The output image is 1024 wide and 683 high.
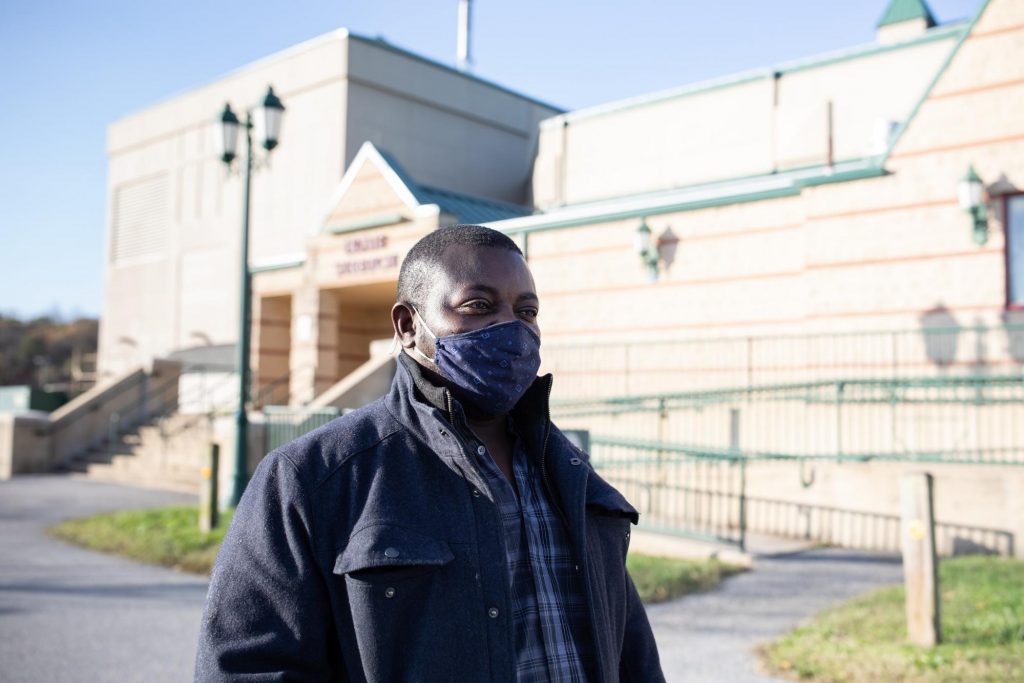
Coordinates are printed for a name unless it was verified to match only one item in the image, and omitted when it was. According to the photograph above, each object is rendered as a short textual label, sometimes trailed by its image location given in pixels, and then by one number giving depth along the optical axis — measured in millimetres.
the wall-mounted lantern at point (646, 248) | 16344
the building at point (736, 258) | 12602
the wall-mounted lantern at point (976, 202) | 12633
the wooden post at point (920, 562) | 6316
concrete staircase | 17750
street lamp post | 12602
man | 1897
